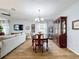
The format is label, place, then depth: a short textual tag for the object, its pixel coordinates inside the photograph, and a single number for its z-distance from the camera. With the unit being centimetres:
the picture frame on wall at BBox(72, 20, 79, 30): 282
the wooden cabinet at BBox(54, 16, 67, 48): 382
